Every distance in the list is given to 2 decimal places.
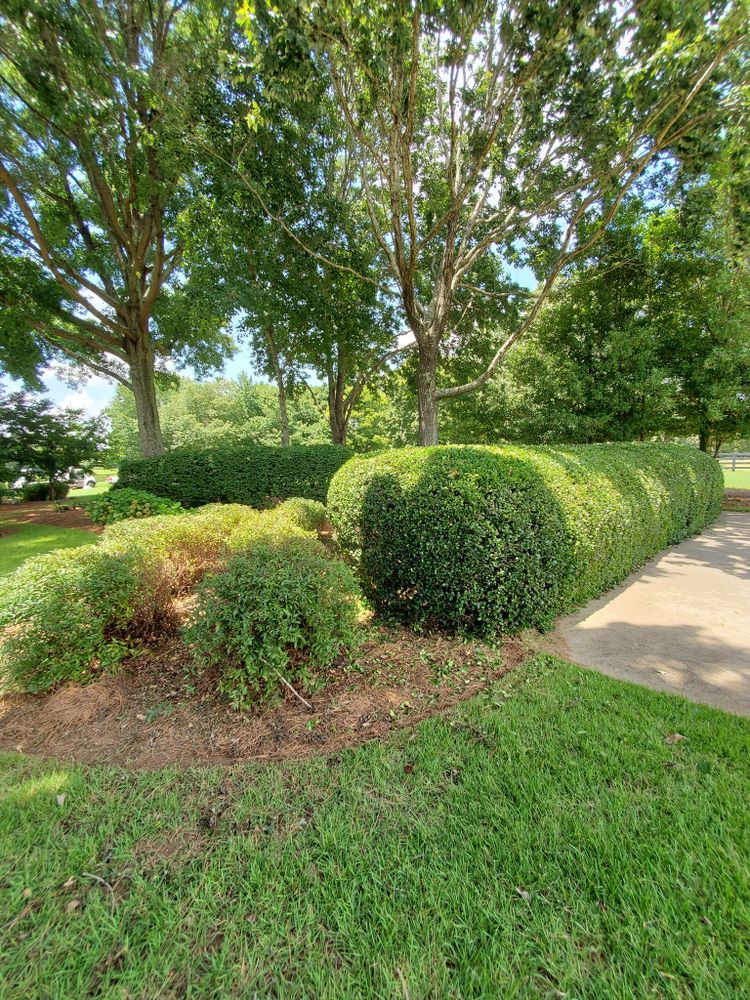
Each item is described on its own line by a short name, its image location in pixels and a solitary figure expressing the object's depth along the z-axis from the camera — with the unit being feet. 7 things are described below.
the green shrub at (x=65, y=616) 8.80
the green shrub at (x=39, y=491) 47.52
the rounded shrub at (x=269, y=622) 8.29
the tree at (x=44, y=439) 42.11
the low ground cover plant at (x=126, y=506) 25.36
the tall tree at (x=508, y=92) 12.88
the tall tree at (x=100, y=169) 20.89
